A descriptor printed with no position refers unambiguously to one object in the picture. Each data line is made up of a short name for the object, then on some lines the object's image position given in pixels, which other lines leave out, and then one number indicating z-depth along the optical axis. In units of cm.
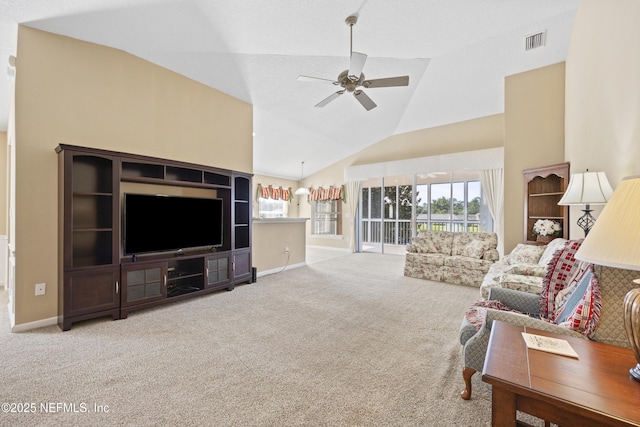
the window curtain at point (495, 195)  629
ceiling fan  312
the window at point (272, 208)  952
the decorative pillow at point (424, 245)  552
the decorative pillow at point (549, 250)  338
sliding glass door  696
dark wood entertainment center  291
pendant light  934
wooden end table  91
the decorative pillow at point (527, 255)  379
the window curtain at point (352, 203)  889
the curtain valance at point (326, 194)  928
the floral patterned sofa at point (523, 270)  257
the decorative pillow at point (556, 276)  207
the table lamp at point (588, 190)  256
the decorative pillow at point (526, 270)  289
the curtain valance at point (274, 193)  927
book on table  125
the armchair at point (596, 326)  147
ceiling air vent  384
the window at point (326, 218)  958
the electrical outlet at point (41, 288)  297
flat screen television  338
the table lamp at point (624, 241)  96
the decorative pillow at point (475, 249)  500
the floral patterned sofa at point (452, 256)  481
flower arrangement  424
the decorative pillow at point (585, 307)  150
